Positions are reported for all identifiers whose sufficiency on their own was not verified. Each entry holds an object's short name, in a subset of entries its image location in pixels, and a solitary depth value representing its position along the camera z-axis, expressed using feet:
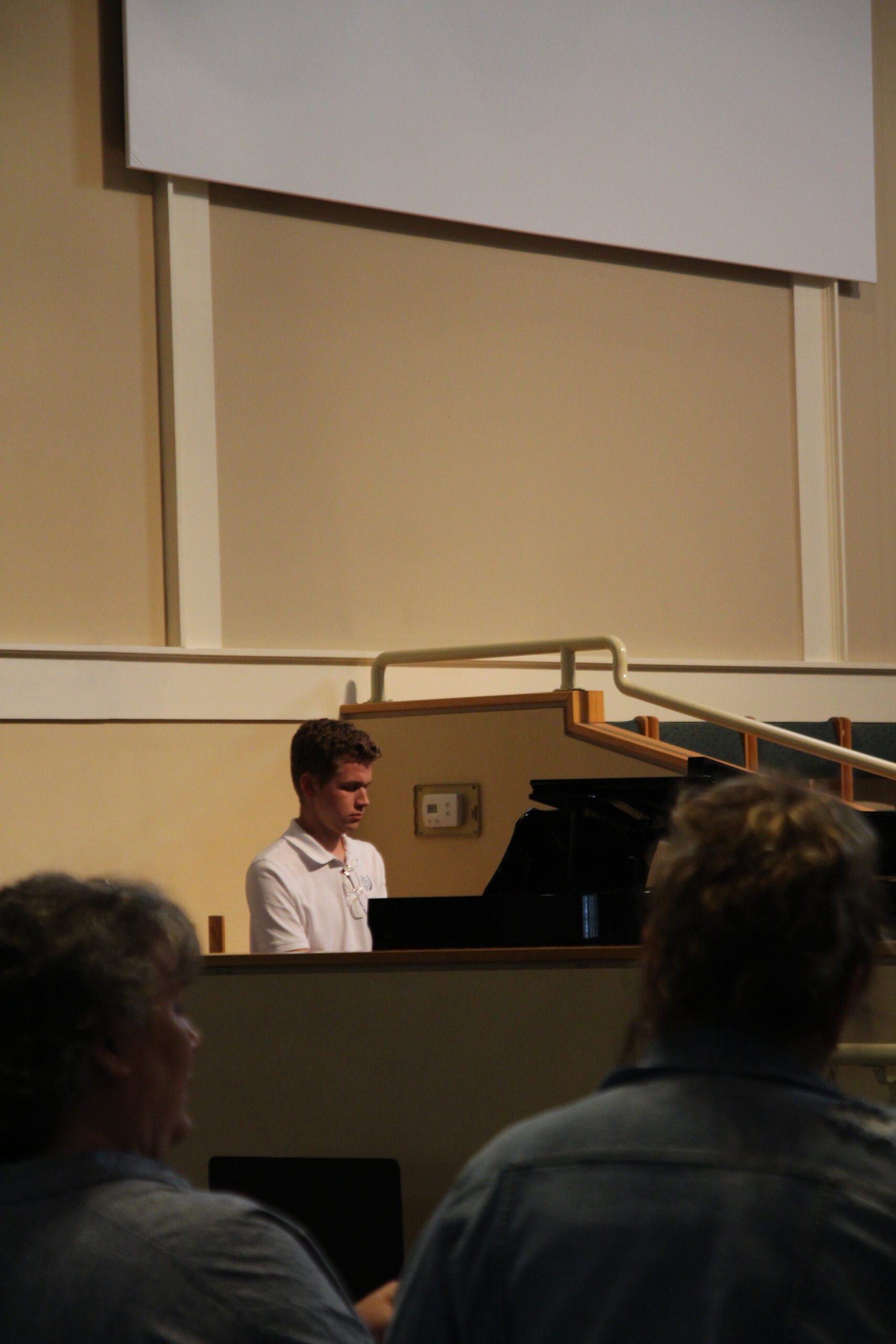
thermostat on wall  34.01
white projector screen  35.50
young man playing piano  25.46
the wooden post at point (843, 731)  40.24
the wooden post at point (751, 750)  37.58
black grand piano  19.34
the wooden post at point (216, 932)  33.42
